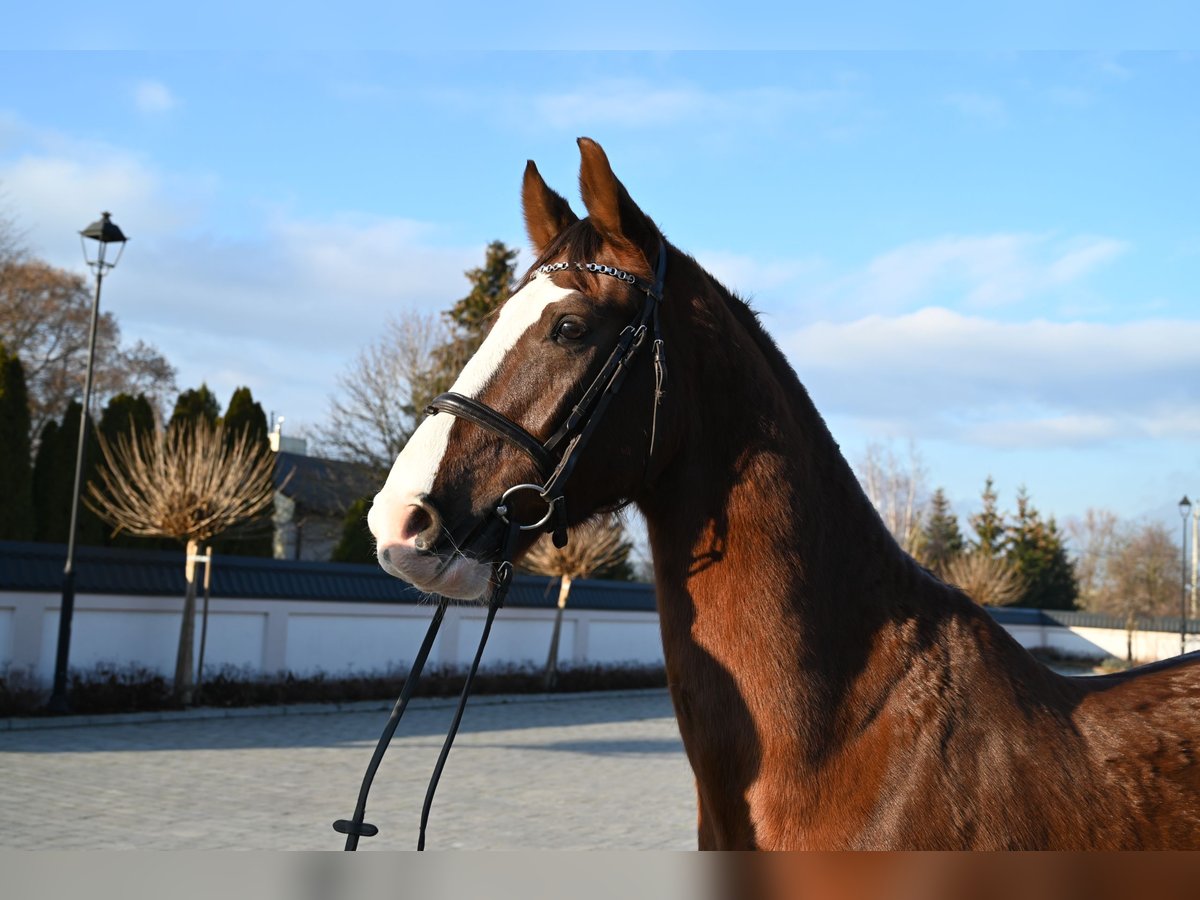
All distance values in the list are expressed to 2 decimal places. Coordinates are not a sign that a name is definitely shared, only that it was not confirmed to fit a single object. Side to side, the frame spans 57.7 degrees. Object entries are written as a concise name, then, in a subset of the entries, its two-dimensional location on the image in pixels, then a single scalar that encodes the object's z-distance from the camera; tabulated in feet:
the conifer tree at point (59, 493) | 68.33
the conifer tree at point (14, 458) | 63.52
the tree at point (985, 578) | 125.29
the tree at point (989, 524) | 195.21
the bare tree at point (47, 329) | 118.21
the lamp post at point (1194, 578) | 188.39
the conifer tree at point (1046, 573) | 166.91
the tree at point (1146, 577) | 168.35
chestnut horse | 6.46
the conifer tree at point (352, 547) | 86.58
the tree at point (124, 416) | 73.10
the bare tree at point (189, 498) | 55.88
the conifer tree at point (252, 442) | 69.10
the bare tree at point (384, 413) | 112.37
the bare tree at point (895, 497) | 195.93
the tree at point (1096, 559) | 198.90
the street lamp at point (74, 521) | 49.14
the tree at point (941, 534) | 175.63
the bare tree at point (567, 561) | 75.72
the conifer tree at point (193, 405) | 75.72
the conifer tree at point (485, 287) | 130.41
